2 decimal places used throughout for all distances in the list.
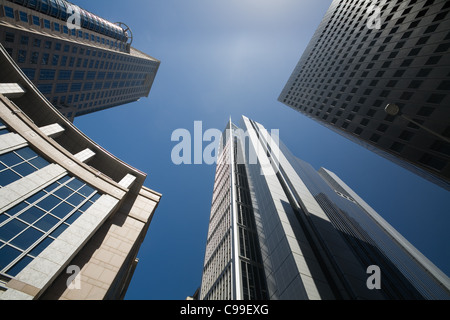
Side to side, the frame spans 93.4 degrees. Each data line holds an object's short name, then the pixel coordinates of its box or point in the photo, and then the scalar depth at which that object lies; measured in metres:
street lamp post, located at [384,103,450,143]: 10.88
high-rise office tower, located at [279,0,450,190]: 25.69
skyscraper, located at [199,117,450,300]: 23.73
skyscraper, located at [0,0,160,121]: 46.81
